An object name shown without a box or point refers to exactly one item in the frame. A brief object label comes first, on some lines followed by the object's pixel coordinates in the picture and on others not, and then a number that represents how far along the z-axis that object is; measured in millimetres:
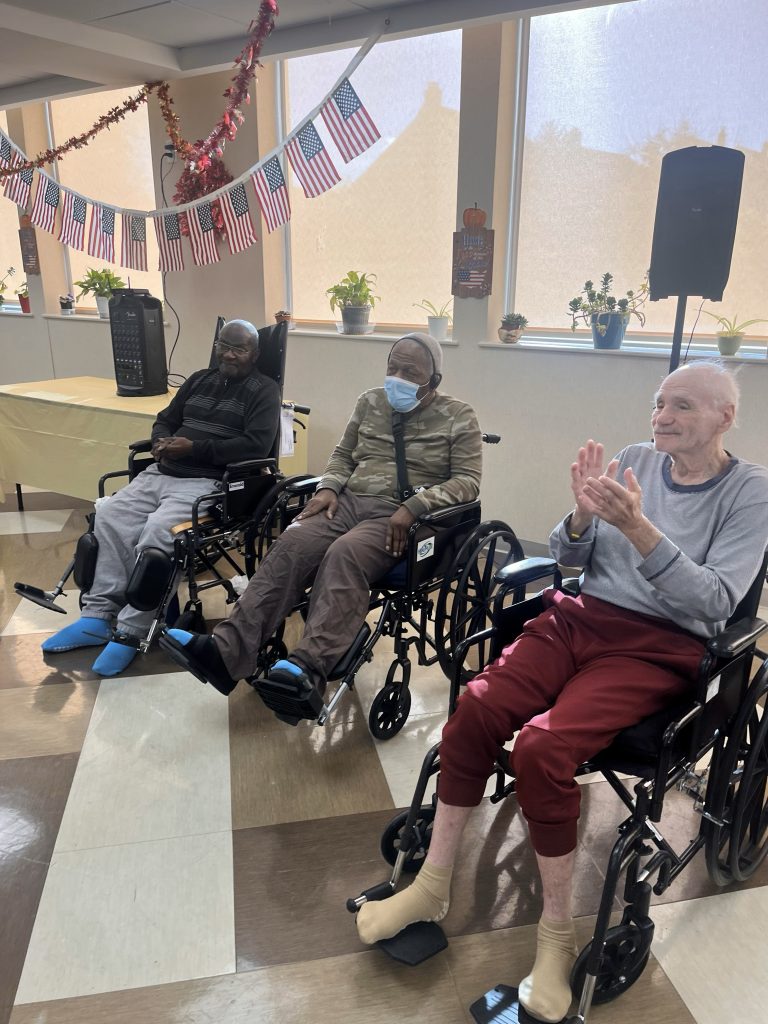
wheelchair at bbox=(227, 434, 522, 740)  2162
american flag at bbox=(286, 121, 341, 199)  3115
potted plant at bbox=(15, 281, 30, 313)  5973
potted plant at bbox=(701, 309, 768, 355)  3160
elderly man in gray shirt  1358
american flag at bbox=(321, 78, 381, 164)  2996
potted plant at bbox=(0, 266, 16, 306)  6531
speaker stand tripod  2816
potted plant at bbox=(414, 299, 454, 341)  3906
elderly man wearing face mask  2096
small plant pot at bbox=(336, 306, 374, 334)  4125
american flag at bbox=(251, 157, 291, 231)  3309
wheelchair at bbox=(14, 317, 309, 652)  2529
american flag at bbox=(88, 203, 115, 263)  3725
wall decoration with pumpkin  3559
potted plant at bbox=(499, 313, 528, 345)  3602
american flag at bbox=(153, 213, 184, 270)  3709
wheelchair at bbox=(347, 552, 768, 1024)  1355
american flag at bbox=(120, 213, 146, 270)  3689
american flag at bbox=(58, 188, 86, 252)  3750
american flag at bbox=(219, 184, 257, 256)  3455
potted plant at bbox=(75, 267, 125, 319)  5277
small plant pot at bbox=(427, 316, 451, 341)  3906
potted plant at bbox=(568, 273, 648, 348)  3348
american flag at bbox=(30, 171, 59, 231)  3793
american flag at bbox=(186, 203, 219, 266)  3598
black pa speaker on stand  2594
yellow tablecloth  3641
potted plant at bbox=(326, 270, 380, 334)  4113
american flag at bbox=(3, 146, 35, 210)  3846
